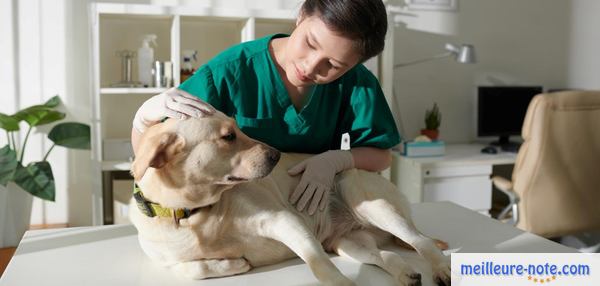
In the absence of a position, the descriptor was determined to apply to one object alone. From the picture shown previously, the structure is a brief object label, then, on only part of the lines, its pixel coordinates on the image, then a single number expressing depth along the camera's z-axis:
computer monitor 3.44
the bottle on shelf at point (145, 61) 2.78
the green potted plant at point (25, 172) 2.51
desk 2.89
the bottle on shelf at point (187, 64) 2.80
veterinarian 1.04
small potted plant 3.35
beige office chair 2.21
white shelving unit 2.64
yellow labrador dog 0.91
